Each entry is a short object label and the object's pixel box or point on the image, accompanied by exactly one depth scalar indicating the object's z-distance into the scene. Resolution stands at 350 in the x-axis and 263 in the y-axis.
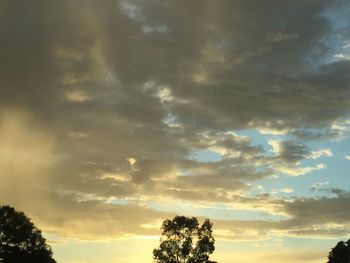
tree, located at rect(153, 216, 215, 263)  108.62
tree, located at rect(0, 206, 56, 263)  107.31
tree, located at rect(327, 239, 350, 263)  122.56
